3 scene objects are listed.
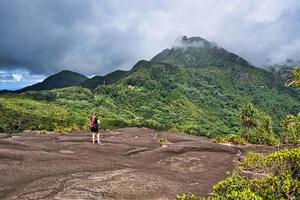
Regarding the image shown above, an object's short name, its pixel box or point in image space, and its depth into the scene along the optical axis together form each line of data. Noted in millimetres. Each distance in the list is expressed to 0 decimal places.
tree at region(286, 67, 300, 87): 11262
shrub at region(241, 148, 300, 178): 9817
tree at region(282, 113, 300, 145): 11591
